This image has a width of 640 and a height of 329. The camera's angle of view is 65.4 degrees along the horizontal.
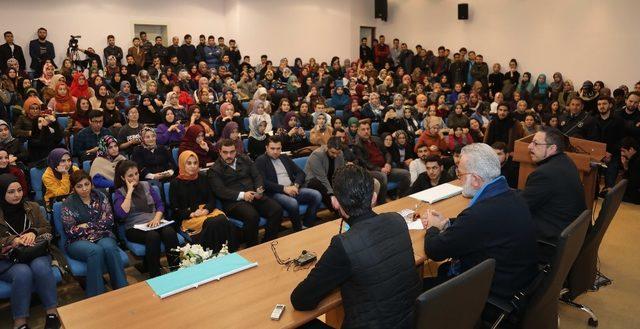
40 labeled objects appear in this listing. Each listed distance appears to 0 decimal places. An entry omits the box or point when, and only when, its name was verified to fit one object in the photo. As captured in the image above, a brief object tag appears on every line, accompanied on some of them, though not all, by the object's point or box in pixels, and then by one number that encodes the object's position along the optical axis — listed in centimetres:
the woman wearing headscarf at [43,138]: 628
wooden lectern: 511
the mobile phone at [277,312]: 231
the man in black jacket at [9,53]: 1030
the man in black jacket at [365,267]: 213
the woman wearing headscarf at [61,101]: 799
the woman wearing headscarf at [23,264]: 352
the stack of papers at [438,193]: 414
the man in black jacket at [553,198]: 354
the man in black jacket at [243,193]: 484
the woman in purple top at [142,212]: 423
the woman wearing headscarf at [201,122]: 742
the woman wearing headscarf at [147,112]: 798
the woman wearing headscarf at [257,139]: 695
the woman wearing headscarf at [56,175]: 470
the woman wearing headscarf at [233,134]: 654
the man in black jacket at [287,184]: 530
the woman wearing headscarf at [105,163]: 504
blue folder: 261
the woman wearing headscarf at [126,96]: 877
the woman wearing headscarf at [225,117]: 796
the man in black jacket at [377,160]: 645
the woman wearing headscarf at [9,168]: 470
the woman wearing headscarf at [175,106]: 803
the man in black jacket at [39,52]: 1095
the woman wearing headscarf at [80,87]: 873
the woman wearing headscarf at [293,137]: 764
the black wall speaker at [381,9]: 1614
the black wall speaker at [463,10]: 1425
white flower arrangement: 302
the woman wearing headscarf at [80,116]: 707
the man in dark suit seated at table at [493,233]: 269
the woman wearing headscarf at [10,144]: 567
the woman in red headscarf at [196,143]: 634
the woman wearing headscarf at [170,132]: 704
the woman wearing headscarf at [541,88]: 1220
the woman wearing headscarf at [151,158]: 556
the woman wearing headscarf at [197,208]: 440
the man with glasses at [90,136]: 625
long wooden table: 229
